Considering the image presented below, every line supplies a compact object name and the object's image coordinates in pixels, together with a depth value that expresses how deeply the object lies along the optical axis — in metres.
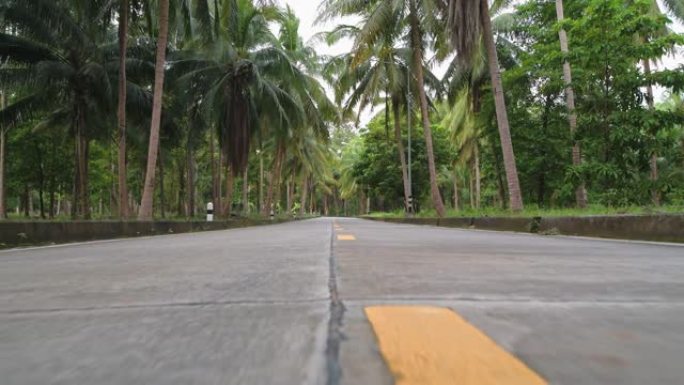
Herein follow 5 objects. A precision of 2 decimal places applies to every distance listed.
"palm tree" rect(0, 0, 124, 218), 14.59
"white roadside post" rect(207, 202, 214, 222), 16.00
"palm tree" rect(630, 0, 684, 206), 22.52
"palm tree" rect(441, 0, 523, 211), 12.85
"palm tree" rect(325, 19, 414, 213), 25.30
